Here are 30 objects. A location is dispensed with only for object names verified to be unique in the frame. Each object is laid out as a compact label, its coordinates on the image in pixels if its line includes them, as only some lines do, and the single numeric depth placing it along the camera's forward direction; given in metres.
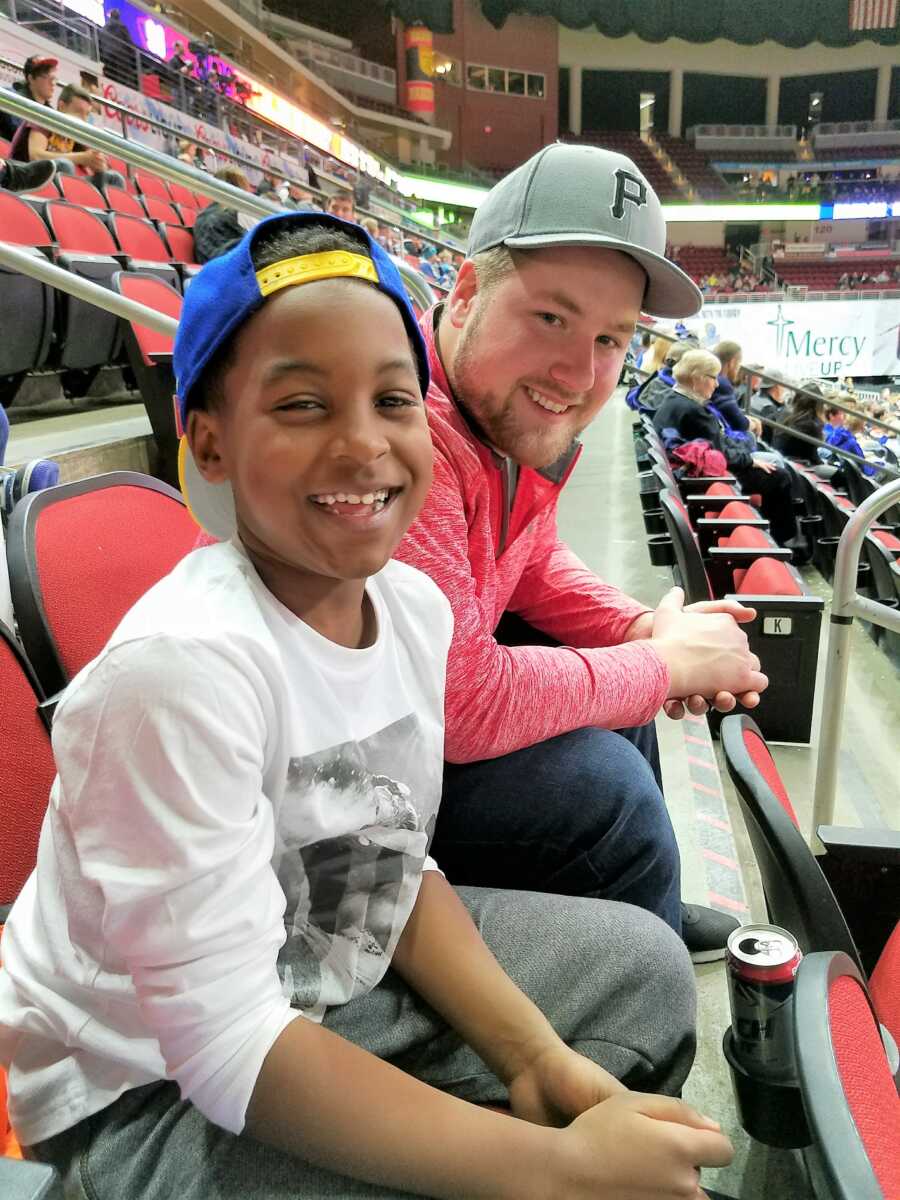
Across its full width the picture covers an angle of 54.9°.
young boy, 0.55
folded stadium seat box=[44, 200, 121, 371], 2.82
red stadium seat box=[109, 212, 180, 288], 3.50
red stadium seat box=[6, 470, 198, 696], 0.92
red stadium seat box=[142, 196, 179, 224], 5.30
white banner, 13.88
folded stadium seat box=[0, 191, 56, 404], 2.54
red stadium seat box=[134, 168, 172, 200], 6.26
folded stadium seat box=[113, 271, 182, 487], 2.33
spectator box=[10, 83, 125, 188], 4.34
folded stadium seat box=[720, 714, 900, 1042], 0.79
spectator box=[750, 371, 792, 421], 7.57
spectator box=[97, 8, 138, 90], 11.06
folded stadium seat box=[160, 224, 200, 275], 4.39
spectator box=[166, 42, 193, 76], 12.16
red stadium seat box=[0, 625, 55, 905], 0.82
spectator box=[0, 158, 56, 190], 3.84
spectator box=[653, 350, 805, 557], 4.12
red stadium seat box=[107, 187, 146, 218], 4.72
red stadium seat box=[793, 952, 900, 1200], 0.46
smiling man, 0.93
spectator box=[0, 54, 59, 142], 4.28
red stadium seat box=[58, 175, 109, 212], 4.19
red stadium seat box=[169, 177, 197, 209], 6.81
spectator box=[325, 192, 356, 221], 5.26
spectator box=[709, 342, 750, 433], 4.62
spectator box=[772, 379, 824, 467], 6.27
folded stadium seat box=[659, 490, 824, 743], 2.43
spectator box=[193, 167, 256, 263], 3.54
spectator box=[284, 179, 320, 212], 7.86
